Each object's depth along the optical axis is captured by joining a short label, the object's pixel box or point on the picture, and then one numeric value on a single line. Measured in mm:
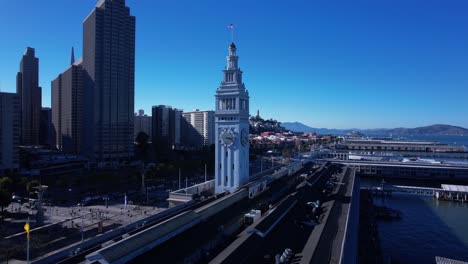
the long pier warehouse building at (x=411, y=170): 111750
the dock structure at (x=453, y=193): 80562
